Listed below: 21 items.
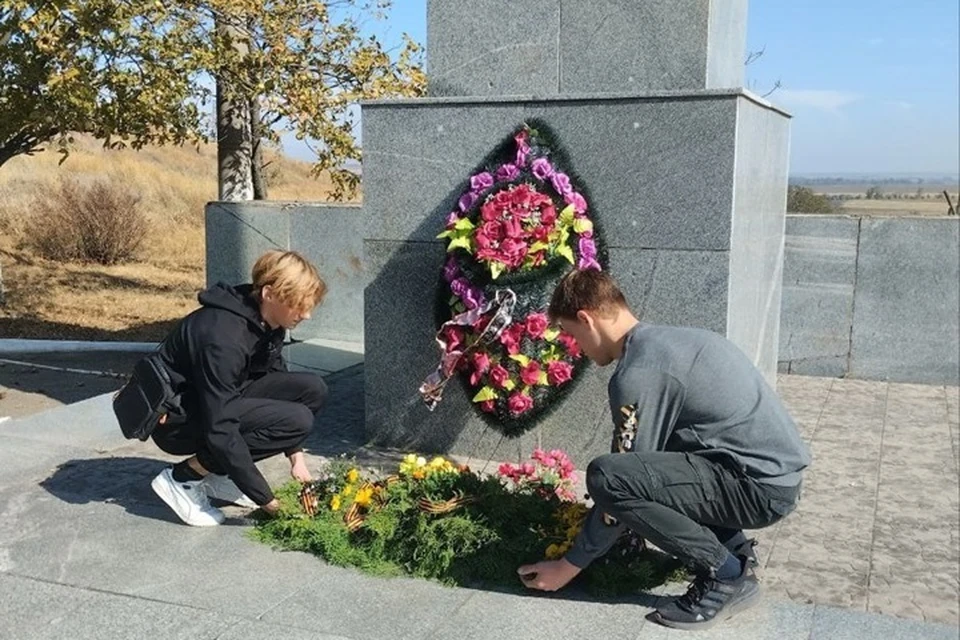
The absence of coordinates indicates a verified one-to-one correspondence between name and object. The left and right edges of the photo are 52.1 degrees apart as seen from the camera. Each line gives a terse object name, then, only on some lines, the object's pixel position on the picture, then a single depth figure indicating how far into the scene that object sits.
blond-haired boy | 3.92
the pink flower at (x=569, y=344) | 4.97
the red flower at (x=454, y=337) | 5.09
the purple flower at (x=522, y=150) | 5.07
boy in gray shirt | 3.17
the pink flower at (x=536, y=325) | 4.92
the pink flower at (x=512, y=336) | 4.97
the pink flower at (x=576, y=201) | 4.96
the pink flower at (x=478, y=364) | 5.02
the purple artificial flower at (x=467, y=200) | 5.11
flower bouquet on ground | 3.73
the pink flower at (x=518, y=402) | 5.07
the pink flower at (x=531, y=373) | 4.98
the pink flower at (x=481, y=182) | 5.12
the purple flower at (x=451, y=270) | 5.16
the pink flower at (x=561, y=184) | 4.97
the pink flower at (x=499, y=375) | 4.99
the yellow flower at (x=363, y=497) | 4.05
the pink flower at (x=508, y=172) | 5.07
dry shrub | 19.17
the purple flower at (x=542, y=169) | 5.00
